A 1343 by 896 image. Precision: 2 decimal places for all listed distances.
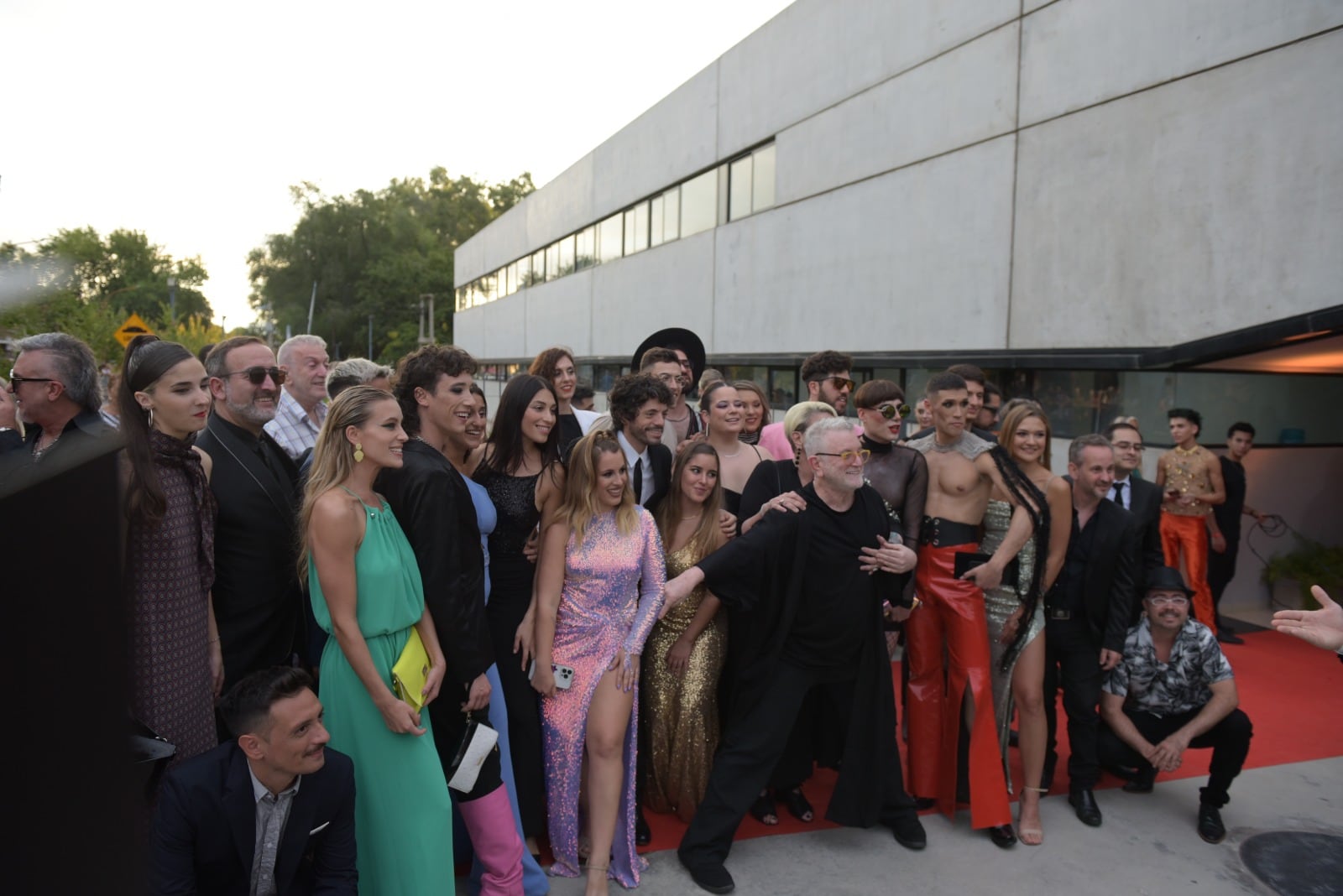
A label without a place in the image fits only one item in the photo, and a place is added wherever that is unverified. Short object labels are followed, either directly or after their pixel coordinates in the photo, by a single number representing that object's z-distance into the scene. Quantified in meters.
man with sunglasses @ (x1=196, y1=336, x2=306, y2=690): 3.19
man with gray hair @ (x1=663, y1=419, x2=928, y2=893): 3.86
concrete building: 6.43
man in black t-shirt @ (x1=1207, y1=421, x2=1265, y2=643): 7.13
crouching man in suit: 2.56
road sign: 12.44
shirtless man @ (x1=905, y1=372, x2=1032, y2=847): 4.16
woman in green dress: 2.92
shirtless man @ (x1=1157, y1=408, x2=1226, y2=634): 7.05
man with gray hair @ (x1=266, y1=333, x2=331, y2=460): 4.87
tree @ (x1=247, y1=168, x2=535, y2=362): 57.91
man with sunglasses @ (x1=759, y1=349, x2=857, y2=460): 6.07
